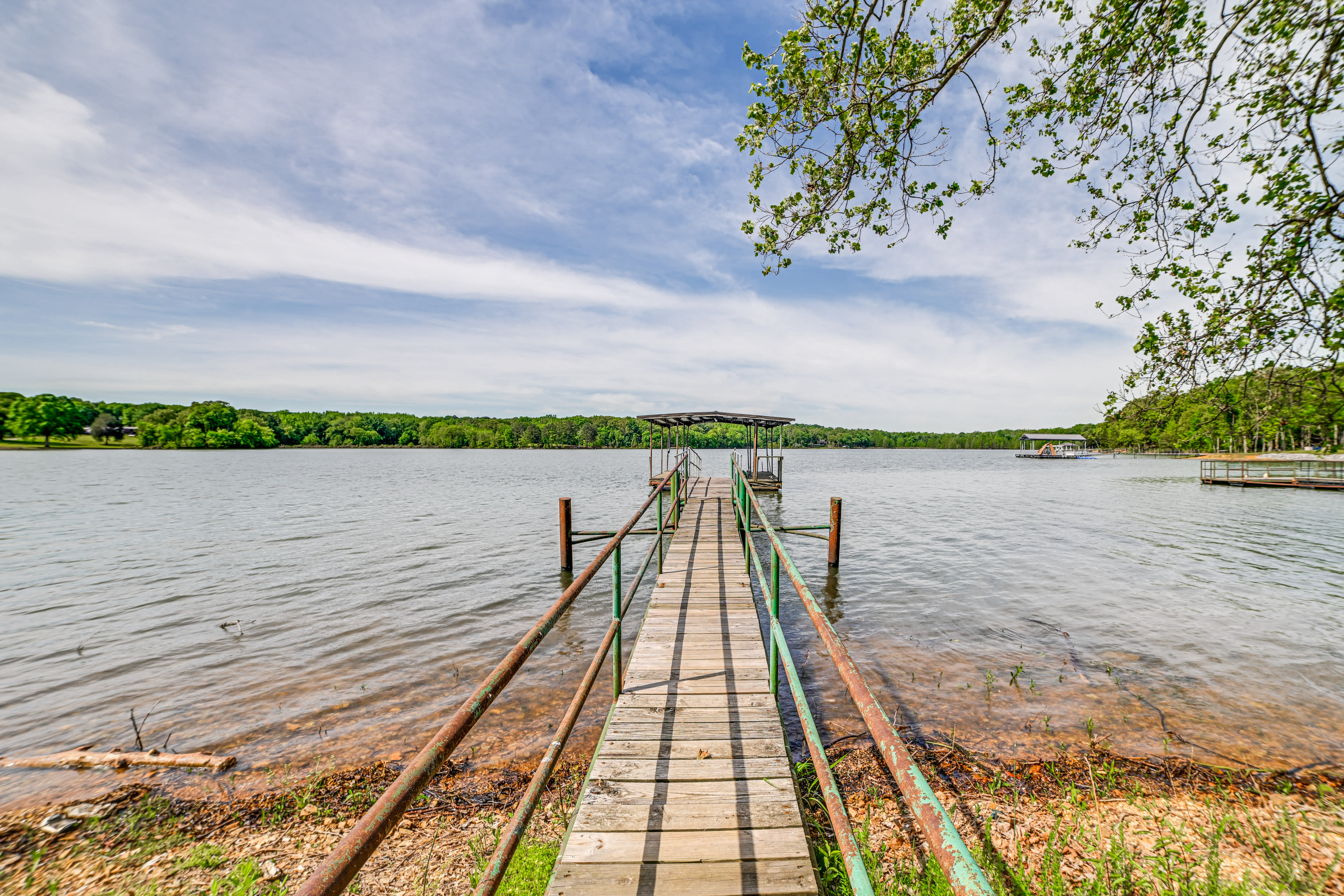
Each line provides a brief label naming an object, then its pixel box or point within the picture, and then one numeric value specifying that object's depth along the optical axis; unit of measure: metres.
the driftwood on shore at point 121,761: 4.89
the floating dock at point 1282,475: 34.56
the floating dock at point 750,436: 20.20
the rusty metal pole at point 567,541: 12.42
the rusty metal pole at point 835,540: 12.50
